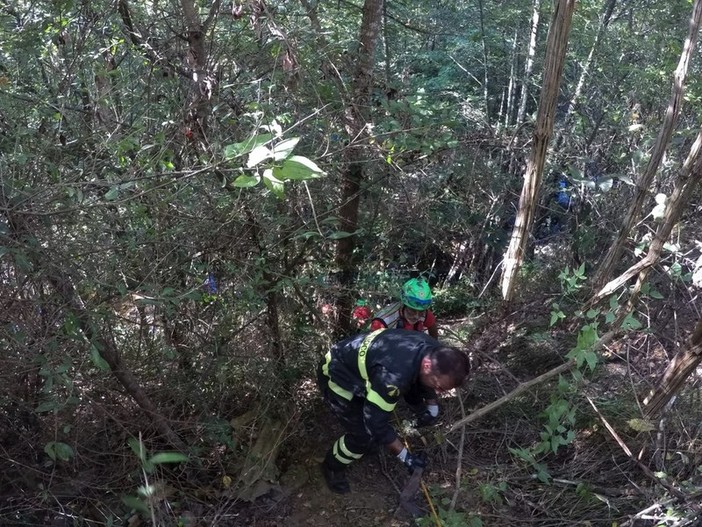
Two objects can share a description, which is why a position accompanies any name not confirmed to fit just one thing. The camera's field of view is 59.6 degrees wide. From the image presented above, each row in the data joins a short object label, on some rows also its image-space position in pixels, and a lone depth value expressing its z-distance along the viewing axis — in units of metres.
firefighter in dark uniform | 3.11
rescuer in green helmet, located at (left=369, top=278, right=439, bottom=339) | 4.00
